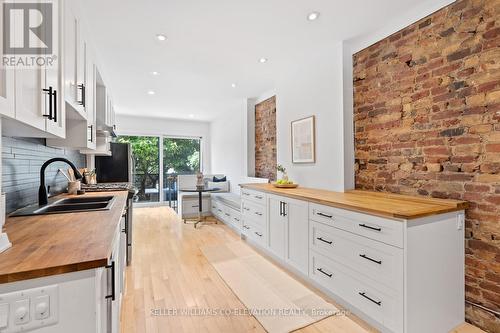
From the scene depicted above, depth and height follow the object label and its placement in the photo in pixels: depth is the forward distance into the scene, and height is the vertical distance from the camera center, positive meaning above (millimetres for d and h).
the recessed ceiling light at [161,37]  2650 +1442
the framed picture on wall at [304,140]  3225 +368
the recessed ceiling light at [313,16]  2302 +1444
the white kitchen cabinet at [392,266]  1637 -757
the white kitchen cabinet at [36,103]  944 +302
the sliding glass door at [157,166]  6852 +52
